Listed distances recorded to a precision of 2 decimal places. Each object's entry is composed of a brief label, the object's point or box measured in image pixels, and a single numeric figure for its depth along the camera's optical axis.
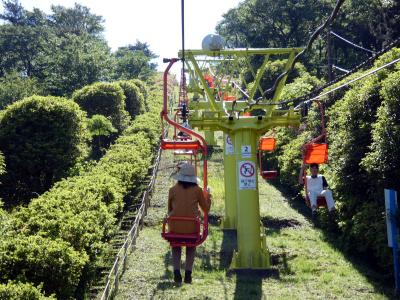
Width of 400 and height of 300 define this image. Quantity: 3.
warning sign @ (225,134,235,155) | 16.19
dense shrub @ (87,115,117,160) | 28.59
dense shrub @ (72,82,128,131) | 31.97
